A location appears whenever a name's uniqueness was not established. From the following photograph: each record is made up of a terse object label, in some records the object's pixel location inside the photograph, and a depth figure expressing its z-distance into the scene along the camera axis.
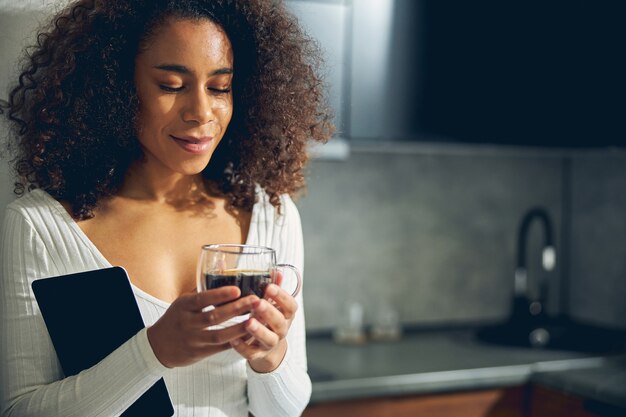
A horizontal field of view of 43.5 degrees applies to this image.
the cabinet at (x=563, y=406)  2.08
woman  1.18
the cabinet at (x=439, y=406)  2.04
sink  2.53
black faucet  2.71
